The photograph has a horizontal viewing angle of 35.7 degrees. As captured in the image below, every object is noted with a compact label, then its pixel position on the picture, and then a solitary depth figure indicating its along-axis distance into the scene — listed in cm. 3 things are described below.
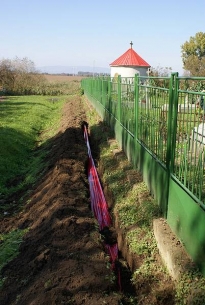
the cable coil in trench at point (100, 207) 477
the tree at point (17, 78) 4394
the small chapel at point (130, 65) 3045
